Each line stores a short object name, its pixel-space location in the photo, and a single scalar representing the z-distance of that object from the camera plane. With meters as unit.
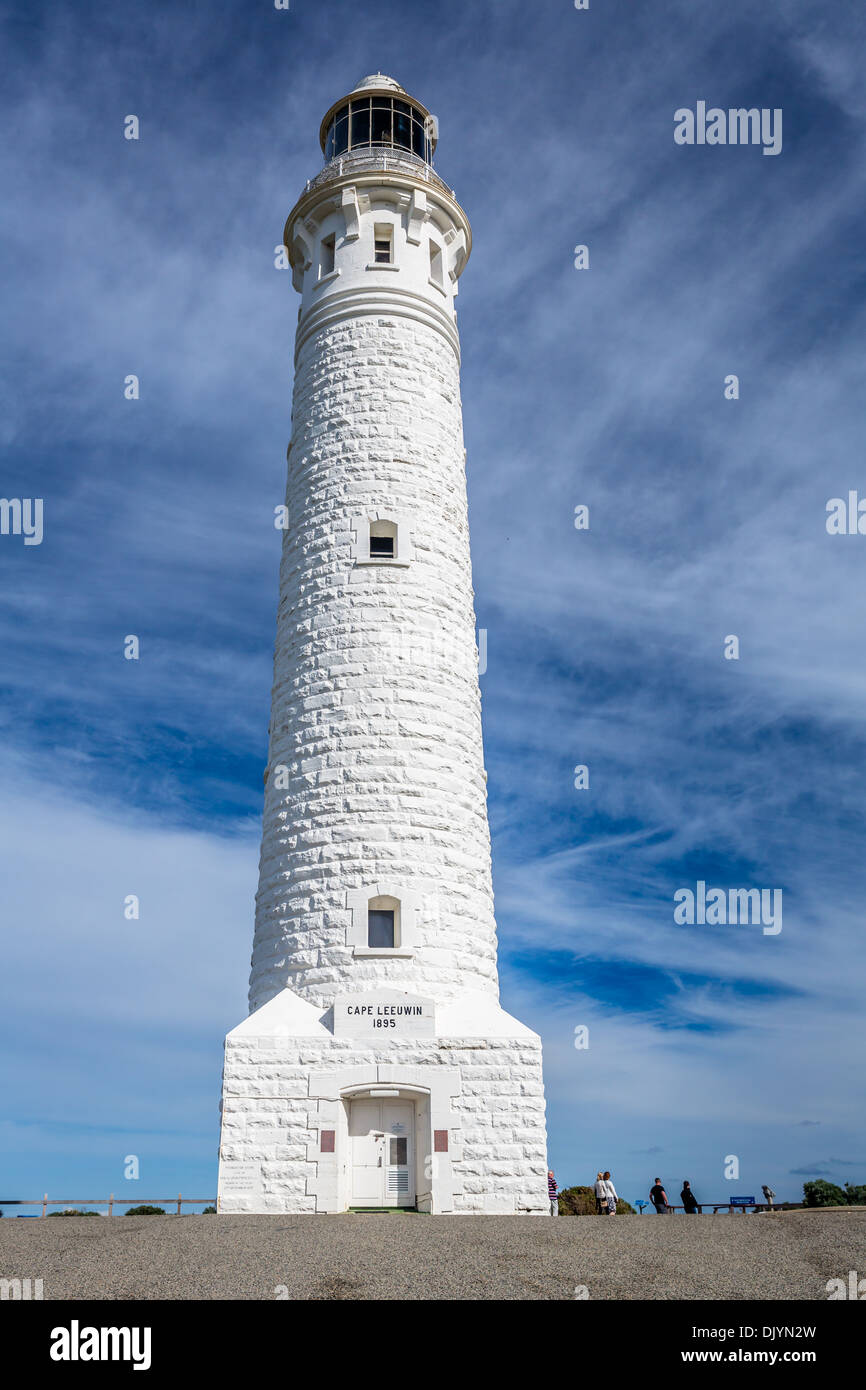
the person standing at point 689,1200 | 22.22
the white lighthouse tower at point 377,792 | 16.27
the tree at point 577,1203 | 23.75
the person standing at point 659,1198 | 21.91
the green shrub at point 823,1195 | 26.77
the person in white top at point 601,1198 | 20.72
